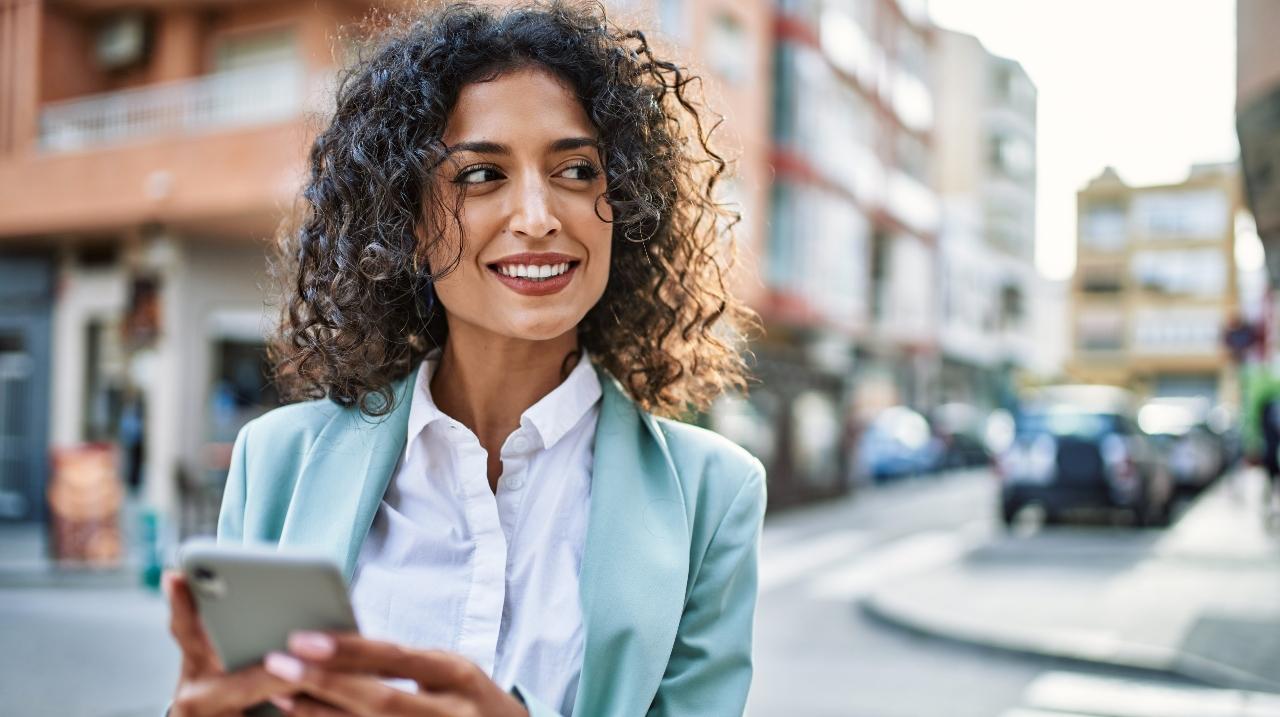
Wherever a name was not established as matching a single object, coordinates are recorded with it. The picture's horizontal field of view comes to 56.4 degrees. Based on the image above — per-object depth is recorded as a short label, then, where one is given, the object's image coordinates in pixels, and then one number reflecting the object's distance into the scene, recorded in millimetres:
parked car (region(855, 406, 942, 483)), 25969
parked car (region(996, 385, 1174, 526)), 15305
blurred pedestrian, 14445
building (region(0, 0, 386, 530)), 15742
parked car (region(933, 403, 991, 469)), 31219
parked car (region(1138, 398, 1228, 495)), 22047
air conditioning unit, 17672
